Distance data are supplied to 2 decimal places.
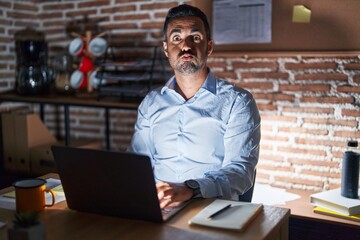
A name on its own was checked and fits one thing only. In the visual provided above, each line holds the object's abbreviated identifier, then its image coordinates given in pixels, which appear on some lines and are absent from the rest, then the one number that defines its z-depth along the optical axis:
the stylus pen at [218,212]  1.20
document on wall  2.39
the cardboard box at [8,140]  2.97
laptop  1.13
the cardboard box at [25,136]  2.93
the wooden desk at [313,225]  1.93
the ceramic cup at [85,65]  2.89
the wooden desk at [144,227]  1.10
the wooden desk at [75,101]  2.59
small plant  0.97
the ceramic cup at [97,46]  2.86
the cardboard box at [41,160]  2.84
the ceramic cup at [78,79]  2.88
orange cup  1.28
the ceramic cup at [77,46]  2.89
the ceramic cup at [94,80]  2.84
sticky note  2.28
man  1.80
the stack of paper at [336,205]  1.91
